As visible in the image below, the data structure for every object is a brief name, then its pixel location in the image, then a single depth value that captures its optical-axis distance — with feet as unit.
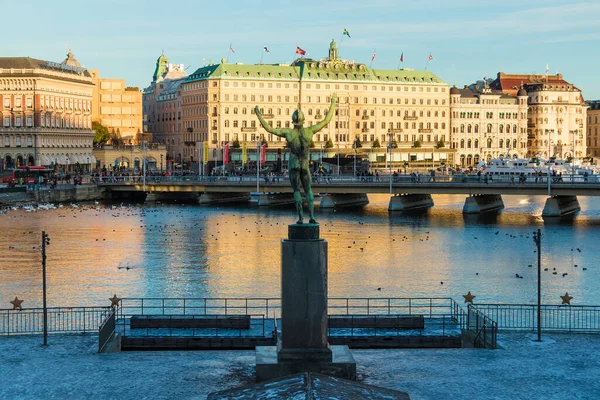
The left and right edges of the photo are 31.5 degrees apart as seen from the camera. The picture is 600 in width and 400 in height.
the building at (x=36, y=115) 503.61
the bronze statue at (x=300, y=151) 92.02
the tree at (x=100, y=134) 617.21
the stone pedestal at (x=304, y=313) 86.74
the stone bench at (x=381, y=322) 122.93
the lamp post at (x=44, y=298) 103.45
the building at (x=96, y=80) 647.88
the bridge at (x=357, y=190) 339.77
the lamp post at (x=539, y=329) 106.42
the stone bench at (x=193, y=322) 122.11
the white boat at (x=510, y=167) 492.45
